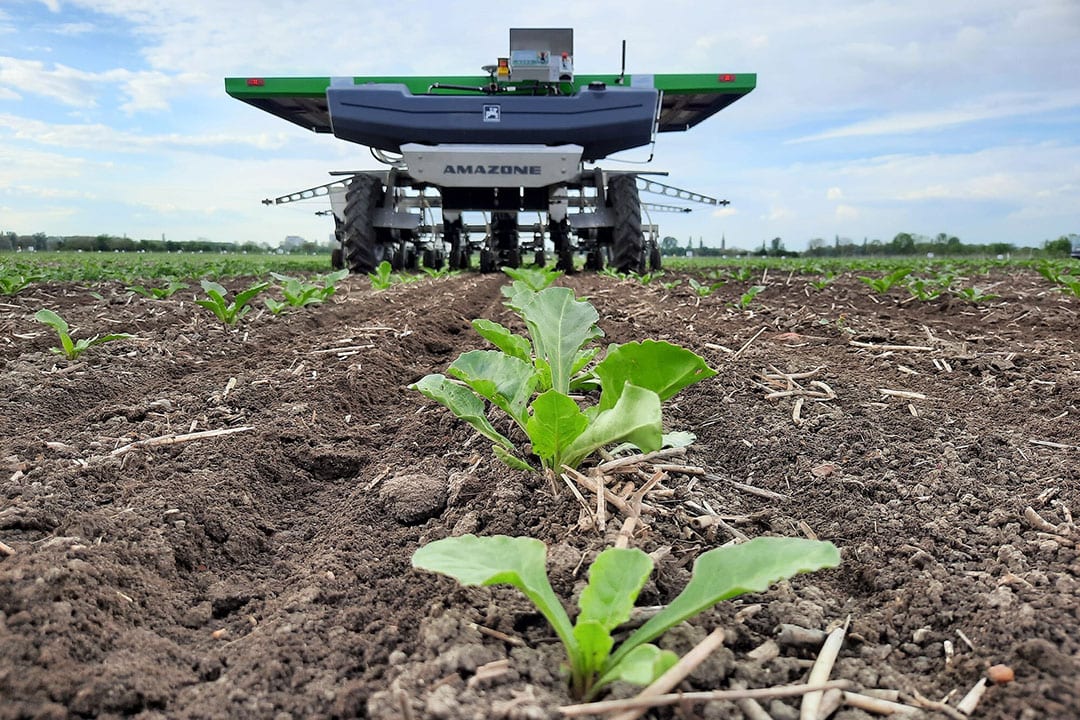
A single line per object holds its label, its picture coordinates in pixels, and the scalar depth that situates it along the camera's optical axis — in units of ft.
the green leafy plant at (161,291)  15.02
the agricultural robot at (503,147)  25.26
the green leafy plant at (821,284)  19.43
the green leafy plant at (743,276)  23.53
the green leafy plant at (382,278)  18.69
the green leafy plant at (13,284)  16.94
